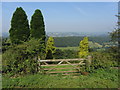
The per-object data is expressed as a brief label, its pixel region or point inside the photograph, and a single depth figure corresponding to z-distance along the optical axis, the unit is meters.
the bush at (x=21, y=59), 5.41
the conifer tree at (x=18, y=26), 12.58
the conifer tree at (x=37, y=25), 13.19
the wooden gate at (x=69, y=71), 5.65
